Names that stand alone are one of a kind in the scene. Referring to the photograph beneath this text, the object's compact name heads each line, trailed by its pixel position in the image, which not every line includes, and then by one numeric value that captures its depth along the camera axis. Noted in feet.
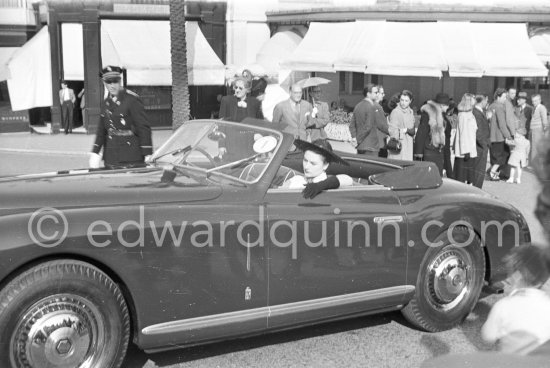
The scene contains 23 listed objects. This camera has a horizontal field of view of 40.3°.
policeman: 23.09
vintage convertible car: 13.08
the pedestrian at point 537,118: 45.78
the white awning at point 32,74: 71.61
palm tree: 55.21
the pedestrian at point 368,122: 33.86
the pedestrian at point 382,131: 33.88
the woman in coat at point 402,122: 35.60
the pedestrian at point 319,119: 35.35
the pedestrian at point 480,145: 38.86
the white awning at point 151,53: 71.20
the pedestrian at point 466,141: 37.73
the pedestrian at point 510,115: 43.75
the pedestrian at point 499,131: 43.83
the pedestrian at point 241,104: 29.91
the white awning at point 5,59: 71.51
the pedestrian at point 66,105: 73.19
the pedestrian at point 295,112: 32.71
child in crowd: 43.32
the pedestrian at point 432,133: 34.78
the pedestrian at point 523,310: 6.95
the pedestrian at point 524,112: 48.37
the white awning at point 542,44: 74.28
